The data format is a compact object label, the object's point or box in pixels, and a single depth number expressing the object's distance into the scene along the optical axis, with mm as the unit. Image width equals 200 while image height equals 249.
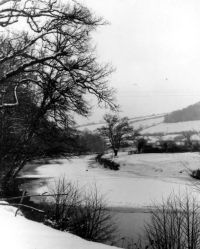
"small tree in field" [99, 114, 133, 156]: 72125
